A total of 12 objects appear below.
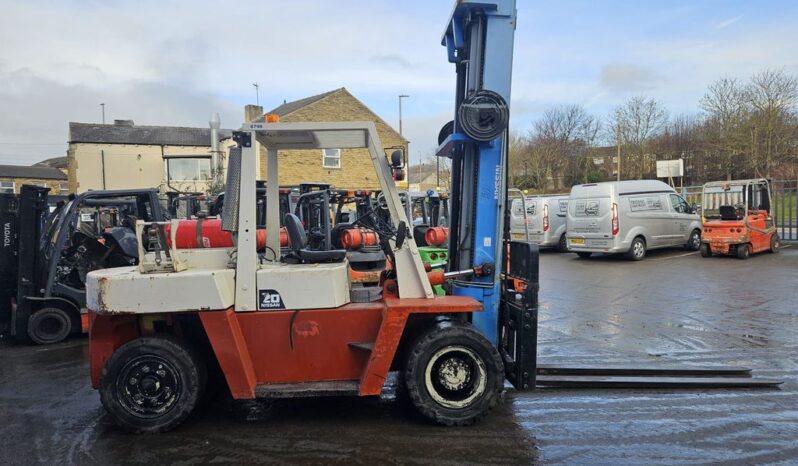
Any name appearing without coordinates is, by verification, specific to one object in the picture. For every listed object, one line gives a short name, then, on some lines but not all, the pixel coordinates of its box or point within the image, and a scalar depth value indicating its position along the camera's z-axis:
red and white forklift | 4.47
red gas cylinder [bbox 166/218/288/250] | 4.78
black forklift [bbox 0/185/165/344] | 7.99
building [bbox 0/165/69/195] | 51.32
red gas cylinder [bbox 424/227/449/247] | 10.41
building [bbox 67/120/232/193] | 34.53
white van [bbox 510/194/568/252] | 20.22
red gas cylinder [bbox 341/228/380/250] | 9.52
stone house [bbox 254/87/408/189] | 31.22
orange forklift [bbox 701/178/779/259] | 15.67
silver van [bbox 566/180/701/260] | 16.39
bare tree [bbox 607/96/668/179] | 40.09
